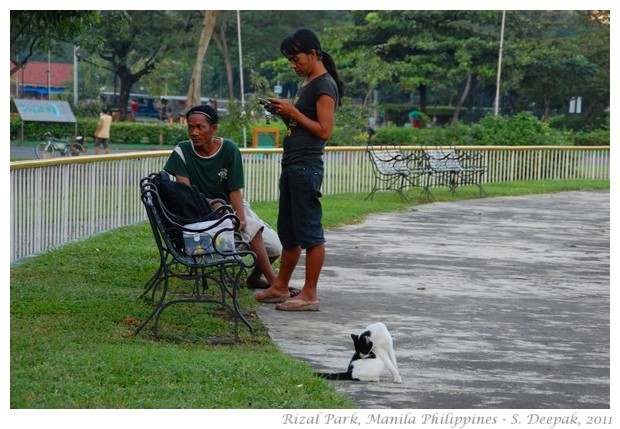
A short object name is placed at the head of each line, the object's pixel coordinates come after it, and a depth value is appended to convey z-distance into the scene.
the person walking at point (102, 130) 36.59
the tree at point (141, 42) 60.88
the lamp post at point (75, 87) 63.49
